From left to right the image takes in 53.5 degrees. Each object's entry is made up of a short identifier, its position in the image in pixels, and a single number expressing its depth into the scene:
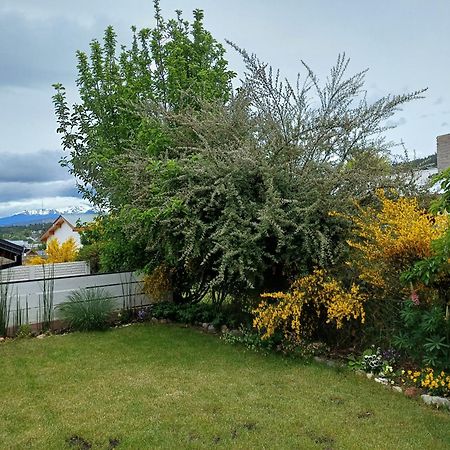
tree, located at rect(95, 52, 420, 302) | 5.90
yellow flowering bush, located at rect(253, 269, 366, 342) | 5.21
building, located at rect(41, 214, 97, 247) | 19.88
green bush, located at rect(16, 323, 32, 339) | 6.54
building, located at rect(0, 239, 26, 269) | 7.14
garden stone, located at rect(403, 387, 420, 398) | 4.34
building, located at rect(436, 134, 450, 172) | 14.69
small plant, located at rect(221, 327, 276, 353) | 5.84
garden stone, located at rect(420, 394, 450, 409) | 4.08
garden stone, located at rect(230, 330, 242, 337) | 6.51
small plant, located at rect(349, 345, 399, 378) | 4.81
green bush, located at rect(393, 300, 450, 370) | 4.36
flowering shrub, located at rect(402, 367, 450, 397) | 4.21
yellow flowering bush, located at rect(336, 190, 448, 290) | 4.74
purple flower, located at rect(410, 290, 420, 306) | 4.83
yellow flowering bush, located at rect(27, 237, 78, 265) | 12.00
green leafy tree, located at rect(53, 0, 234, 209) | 8.65
